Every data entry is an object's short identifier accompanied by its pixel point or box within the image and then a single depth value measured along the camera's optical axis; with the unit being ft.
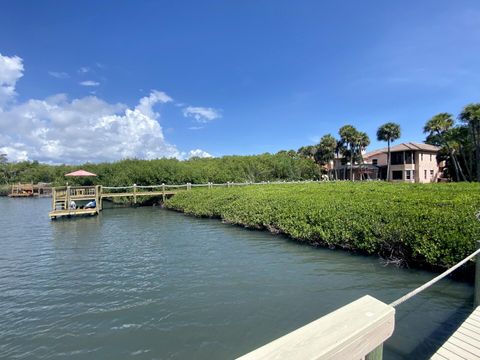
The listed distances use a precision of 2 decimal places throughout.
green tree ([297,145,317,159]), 210.75
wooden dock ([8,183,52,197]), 168.35
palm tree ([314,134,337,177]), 175.94
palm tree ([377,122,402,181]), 145.89
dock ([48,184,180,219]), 70.64
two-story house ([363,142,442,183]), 141.38
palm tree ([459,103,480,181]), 103.30
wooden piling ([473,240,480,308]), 16.95
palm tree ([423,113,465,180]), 122.83
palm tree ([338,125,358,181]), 160.35
